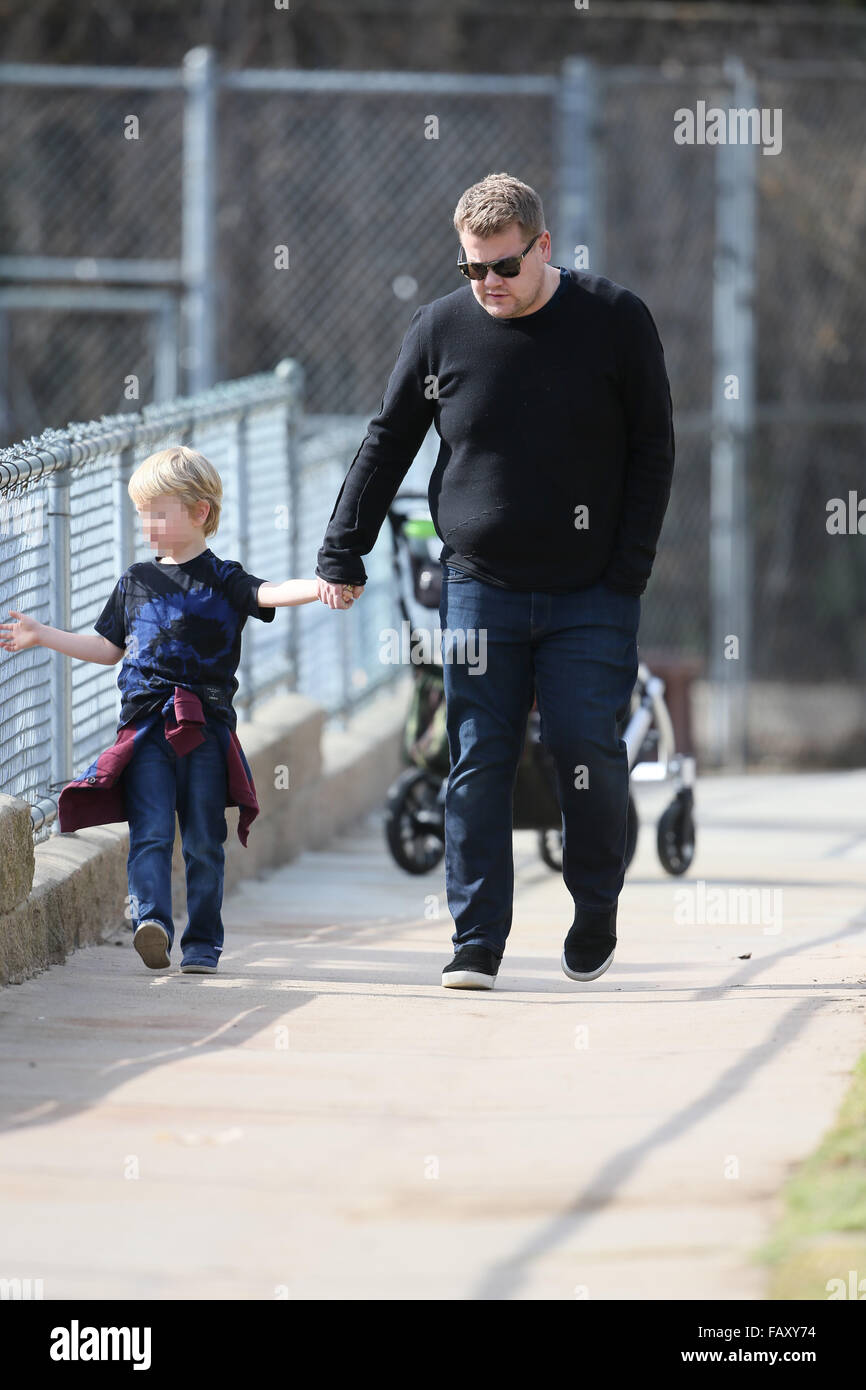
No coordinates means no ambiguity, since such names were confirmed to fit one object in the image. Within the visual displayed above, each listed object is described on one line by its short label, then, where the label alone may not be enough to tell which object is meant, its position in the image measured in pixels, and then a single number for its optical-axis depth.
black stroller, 13.83
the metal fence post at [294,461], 16.22
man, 9.27
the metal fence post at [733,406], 22.03
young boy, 9.93
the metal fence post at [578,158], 20.70
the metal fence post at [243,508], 14.50
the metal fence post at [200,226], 20.94
